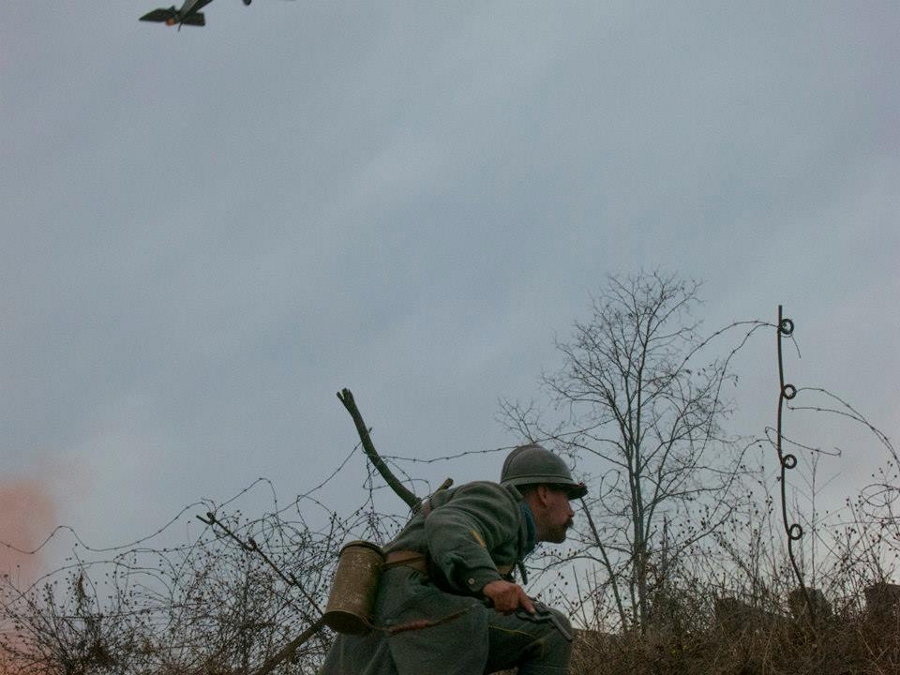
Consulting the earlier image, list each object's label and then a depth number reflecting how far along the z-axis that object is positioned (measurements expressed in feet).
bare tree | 52.19
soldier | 14.80
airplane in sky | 107.04
